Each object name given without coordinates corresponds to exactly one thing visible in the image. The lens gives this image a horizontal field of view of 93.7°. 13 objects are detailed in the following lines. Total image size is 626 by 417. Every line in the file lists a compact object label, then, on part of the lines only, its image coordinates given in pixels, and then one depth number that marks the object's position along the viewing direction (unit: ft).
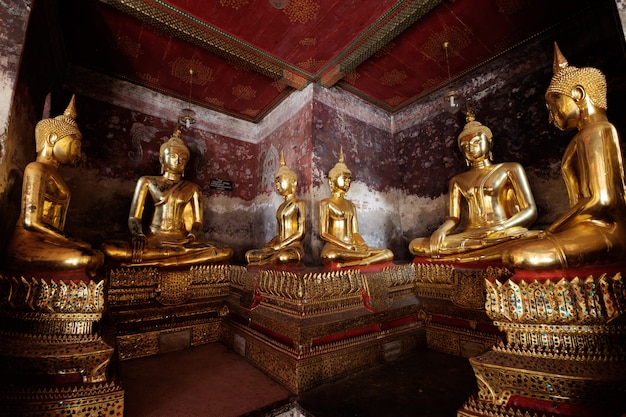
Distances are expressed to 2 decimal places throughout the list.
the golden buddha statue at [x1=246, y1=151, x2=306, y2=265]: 11.51
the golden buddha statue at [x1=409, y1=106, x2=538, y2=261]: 10.23
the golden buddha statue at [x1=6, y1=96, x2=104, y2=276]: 6.66
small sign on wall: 16.98
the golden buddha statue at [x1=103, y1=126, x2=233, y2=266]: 10.44
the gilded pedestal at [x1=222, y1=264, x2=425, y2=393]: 7.48
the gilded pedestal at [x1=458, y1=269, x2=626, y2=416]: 4.30
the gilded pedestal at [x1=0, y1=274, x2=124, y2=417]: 5.22
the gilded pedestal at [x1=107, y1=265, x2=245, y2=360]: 9.34
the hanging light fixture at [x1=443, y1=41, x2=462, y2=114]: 11.89
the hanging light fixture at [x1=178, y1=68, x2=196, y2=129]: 13.27
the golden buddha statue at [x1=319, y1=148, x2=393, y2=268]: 11.38
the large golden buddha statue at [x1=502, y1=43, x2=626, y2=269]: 5.36
